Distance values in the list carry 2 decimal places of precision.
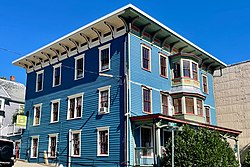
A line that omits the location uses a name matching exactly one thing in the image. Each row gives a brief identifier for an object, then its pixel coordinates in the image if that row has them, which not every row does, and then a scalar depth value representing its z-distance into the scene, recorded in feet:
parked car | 55.67
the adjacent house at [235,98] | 96.02
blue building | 64.59
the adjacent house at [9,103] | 102.76
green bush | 54.90
